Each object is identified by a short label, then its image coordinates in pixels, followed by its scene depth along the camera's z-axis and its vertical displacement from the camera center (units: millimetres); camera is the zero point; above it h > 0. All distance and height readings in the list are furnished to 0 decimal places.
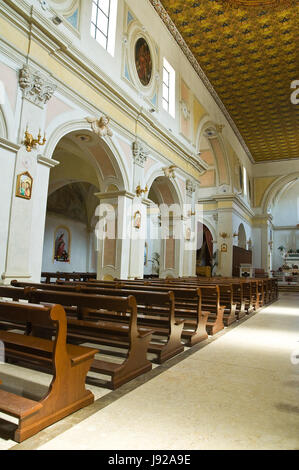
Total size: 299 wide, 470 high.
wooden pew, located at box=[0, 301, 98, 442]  2002 -684
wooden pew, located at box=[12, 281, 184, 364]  3746 -569
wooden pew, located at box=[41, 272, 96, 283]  9898 -180
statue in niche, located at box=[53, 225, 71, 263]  15836 +1238
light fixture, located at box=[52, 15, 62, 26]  6527 +4838
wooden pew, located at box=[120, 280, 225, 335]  5330 -573
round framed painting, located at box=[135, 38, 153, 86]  9633 +6191
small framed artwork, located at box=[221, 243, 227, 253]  17500 +1473
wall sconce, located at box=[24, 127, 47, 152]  5852 +2227
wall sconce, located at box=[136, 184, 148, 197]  9422 +2298
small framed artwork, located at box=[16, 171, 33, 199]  5742 +1439
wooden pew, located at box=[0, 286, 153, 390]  2952 -607
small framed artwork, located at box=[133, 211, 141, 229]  9373 +1482
